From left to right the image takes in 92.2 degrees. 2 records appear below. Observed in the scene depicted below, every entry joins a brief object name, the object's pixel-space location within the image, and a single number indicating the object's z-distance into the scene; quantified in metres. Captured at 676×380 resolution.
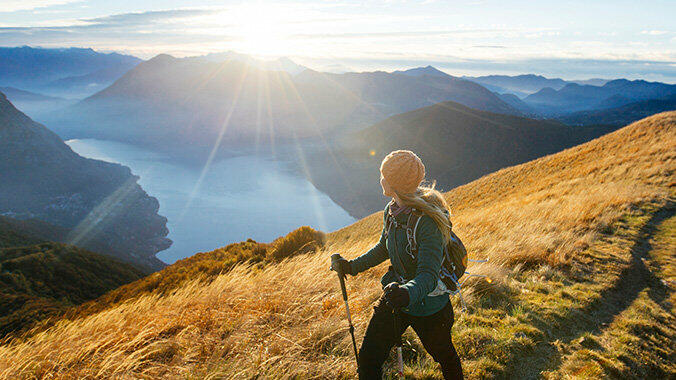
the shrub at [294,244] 9.04
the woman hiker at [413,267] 1.97
